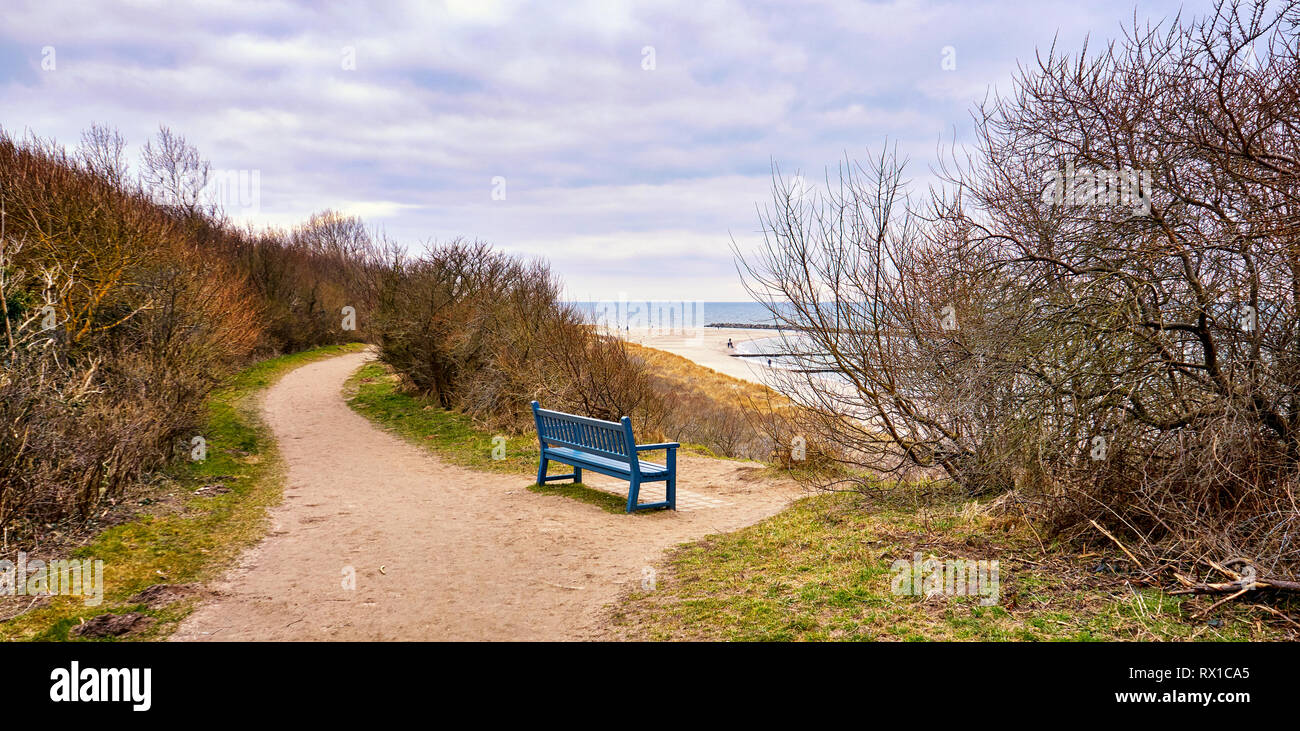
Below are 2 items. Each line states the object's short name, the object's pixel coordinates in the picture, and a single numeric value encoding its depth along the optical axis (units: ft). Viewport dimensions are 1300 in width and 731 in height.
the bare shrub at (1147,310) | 16.58
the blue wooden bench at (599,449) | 28.68
